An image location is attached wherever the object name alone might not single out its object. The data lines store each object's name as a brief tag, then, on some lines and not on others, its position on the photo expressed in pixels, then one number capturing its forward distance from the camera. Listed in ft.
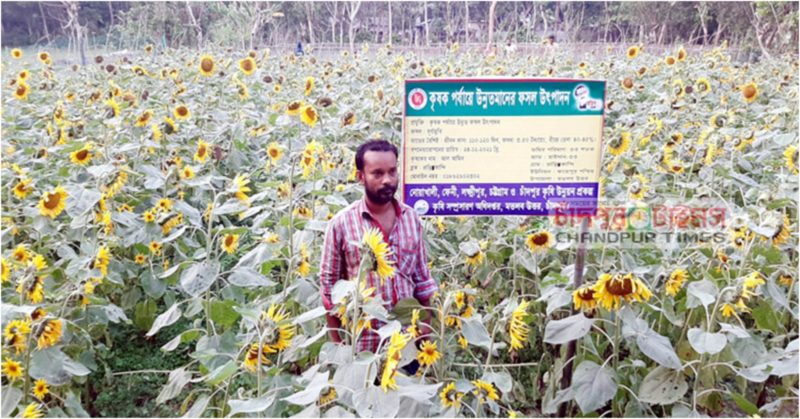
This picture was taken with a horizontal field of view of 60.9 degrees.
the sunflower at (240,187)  6.66
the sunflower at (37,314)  5.76
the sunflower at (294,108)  10.27
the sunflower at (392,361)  4.16
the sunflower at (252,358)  5.12
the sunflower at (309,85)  11.91
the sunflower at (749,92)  12.91
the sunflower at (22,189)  7.69
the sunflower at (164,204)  8.00
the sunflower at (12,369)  5.62
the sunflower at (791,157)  8.55
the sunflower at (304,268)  6.81
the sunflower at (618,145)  8.25
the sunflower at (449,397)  5.00
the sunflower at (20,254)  6.79
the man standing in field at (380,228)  5.99
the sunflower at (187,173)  9.08
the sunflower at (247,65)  14.69
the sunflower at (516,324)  5.18
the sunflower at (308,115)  9.07
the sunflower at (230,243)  7.00
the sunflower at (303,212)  7.87
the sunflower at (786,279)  7.51
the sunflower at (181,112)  12.48
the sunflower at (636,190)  7.91
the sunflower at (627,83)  15.39
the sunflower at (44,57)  17.91
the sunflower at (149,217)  8.10
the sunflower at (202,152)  9.88
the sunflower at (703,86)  14.29
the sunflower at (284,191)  8.23
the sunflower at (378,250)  4.84
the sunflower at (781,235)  6.66
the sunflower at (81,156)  9.21
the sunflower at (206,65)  14.35
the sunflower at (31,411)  5.26
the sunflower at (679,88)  14.12
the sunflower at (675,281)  6.36
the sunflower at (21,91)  13.74
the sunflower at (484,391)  5.14
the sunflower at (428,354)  5.25
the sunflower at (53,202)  7.42
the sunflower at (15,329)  5.42
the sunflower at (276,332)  4.86
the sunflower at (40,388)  5.86
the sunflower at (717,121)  11.96
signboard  6.25
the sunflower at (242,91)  15.04
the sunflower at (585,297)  5.44
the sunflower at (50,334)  5.66
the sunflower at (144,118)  11.41
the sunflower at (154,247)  7.95
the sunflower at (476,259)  7.25
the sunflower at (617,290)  5.19
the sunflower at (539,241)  6.97
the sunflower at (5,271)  6.03
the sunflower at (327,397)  4.58
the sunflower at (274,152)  9.64
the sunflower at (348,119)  11.07
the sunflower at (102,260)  6.93
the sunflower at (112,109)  10.95
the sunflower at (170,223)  8.14
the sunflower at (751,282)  5.20
